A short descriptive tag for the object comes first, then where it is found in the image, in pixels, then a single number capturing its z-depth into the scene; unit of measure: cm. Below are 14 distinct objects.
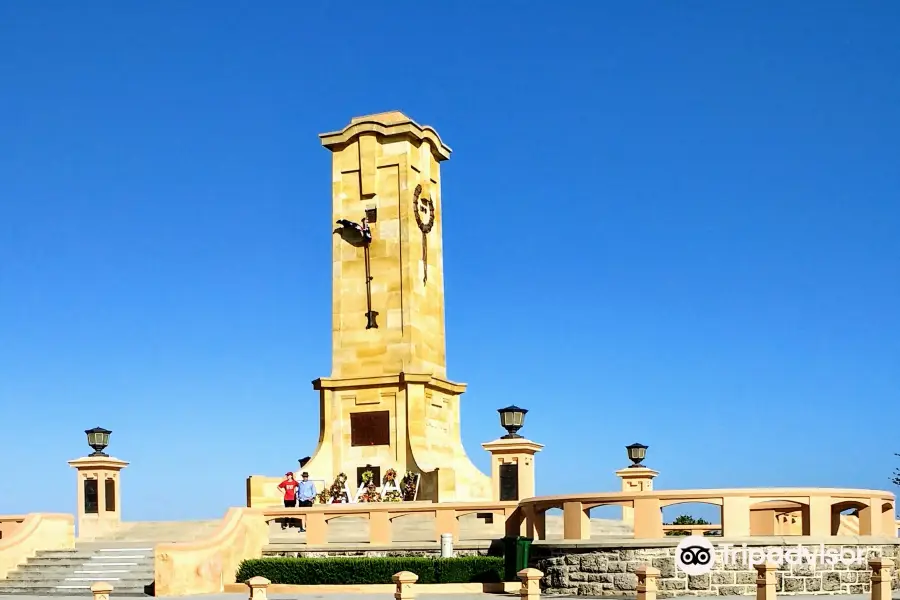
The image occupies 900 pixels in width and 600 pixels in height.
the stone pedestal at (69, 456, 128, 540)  3722
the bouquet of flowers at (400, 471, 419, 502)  3766
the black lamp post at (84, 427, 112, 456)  3812
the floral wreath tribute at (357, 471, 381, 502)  3675
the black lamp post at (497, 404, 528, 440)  3419
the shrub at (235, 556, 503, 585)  2738
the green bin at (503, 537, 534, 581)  2703
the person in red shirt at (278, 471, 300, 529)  3509
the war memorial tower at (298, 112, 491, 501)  4006
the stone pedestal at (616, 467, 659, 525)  4162
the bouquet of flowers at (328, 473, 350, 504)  3781
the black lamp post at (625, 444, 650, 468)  4209
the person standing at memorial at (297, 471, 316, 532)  3531
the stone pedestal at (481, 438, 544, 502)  3384
